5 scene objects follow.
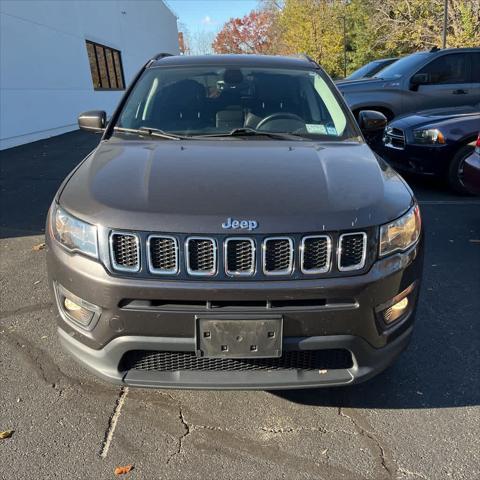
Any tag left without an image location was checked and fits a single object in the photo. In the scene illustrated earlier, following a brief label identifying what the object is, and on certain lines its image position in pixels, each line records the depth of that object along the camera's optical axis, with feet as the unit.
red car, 15.84
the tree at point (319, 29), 123.44
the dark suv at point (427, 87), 29.37
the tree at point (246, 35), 199.31
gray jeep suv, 6.69
